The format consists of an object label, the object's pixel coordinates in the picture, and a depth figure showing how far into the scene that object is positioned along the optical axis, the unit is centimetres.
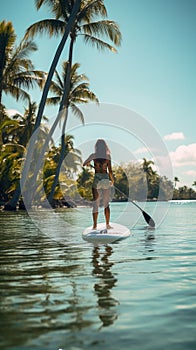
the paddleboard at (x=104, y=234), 911
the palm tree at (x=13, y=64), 2795
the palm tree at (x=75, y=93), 3347
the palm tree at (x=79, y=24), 2784
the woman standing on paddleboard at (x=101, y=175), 966
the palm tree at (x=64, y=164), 3372
